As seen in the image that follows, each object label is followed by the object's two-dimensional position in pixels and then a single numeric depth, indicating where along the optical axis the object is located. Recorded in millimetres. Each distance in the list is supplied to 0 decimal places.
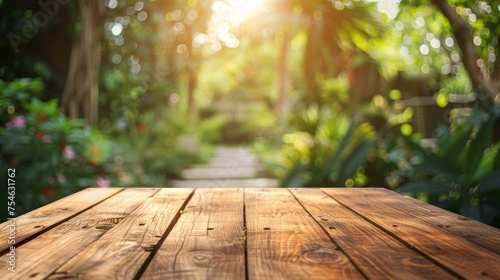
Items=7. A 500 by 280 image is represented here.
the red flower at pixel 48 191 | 2930
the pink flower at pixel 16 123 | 2963
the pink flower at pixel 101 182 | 3326
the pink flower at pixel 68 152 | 3064
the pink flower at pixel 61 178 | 3061
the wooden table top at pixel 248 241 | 842
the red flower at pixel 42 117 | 3056
